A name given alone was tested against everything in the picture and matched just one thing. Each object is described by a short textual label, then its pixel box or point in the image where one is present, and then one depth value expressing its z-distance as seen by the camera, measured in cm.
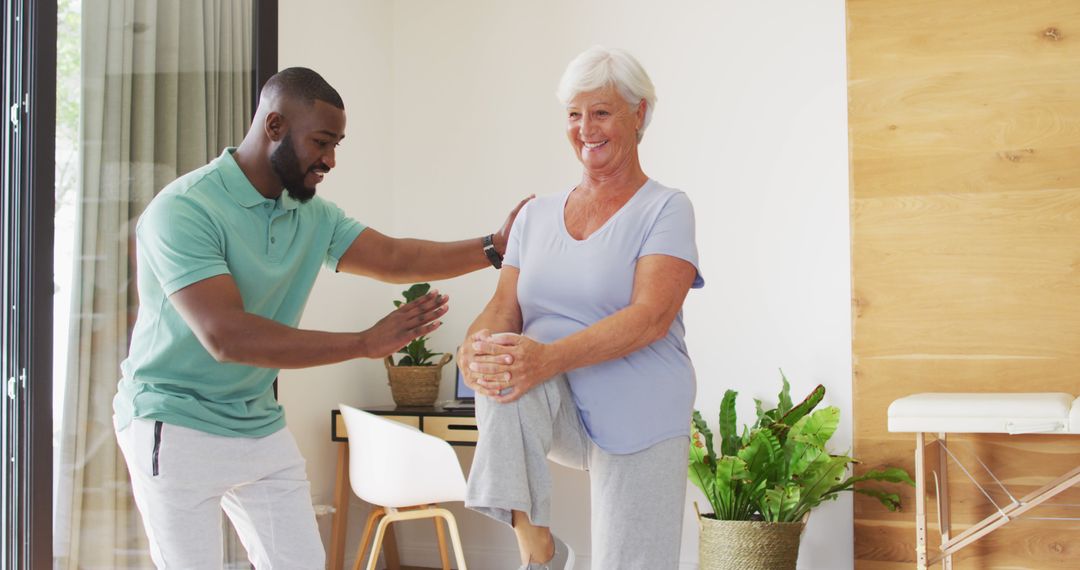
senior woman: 167
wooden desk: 379
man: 186
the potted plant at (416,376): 405
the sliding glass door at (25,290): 266
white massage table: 288
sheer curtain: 284
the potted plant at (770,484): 341
